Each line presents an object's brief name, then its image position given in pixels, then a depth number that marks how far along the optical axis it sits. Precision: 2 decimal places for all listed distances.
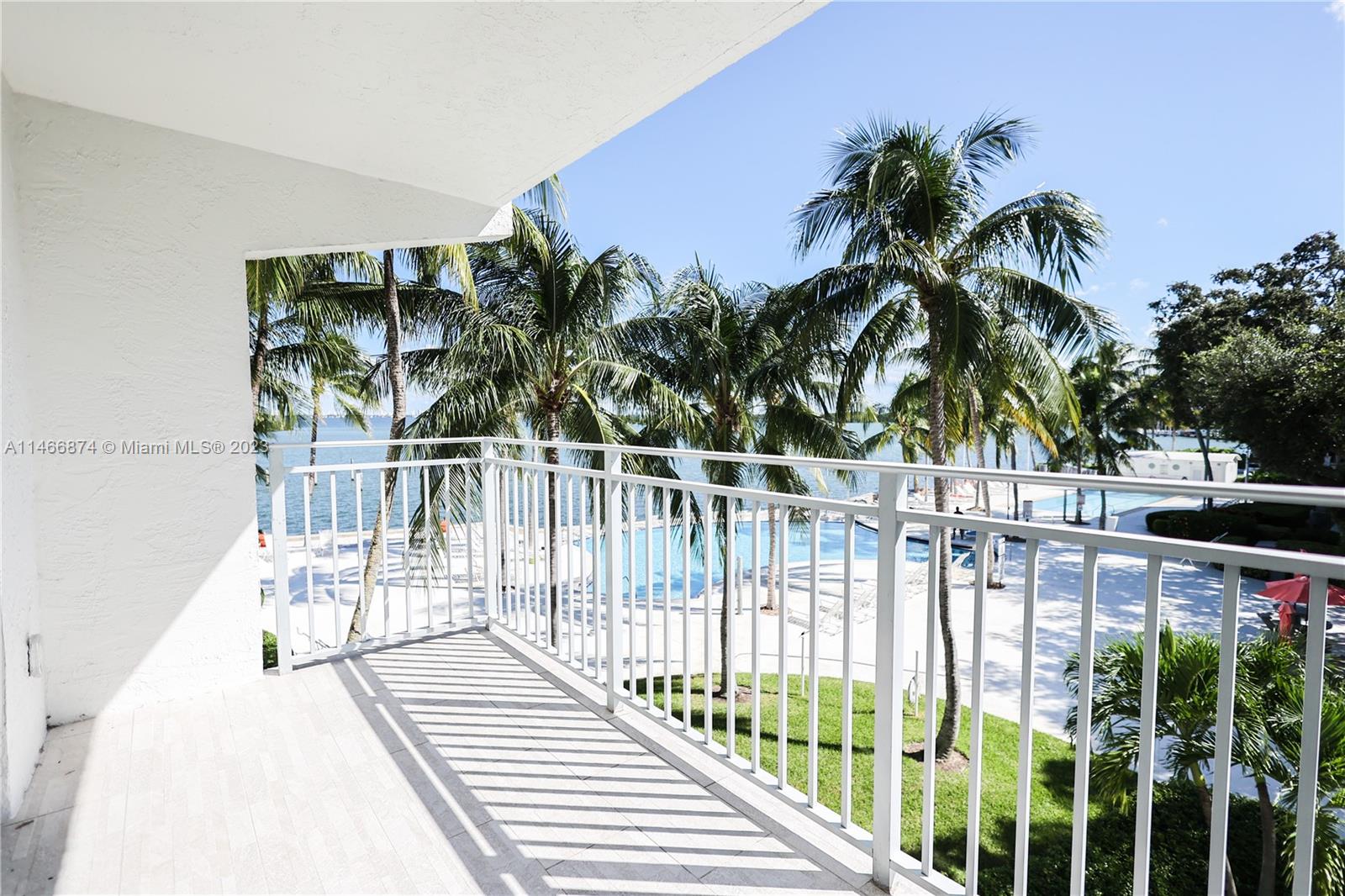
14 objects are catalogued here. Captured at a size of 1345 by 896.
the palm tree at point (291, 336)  9.03
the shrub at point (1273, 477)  18.13
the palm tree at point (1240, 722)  4.53
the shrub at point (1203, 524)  19.86
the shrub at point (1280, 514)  20.77
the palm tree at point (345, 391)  14.58
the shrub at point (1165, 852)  5.88
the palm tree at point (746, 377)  11.02
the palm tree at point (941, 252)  9.04
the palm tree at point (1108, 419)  25.93
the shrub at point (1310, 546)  16.73
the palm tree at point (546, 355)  9.80
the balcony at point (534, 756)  1.51
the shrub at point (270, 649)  9.94
